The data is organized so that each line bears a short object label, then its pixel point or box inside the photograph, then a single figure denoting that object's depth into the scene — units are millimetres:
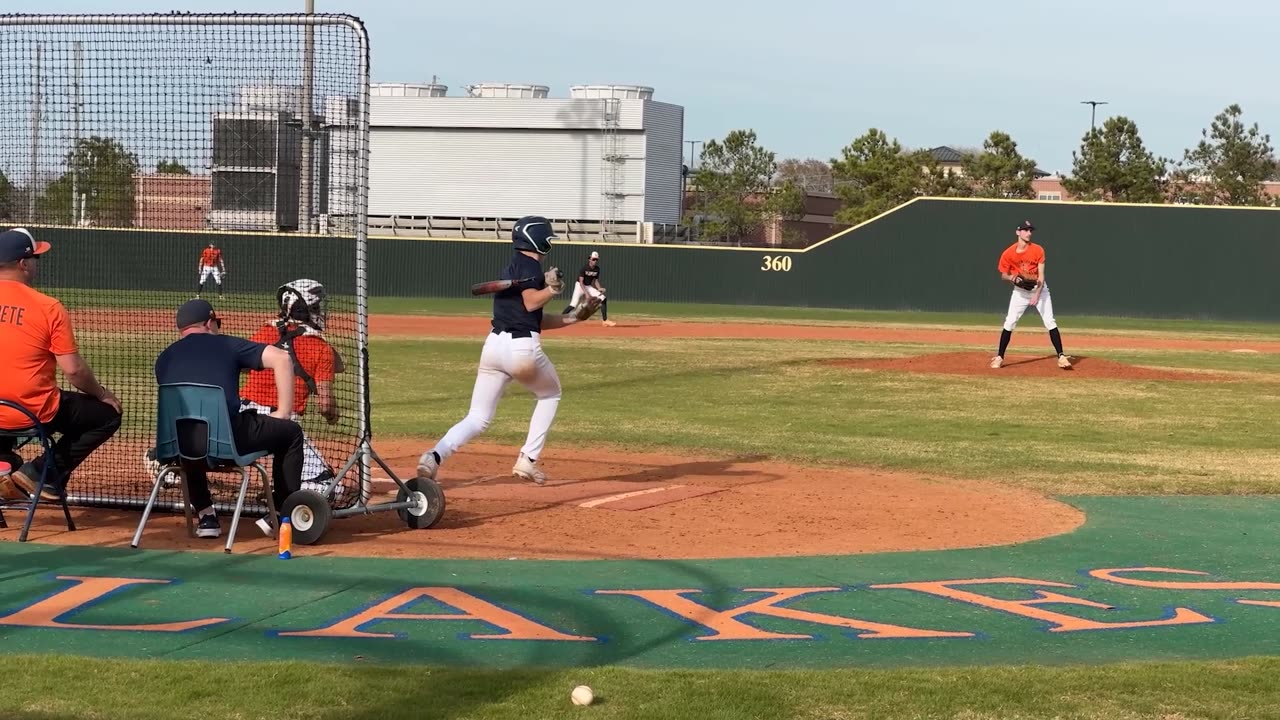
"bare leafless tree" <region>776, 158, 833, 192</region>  105688
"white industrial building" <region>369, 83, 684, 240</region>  71000
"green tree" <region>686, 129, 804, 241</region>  75625
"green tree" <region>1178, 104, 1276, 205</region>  72062
